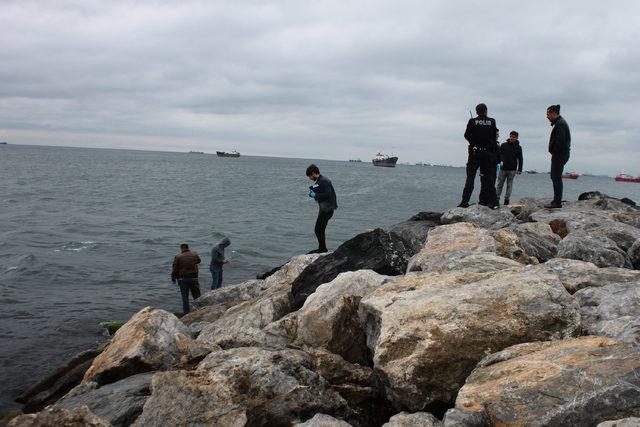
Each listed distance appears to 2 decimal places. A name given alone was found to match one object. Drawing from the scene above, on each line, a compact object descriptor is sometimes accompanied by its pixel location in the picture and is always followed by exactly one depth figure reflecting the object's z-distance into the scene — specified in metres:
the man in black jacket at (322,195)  13.99
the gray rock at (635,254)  9.99
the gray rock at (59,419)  5.00
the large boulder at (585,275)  7.47
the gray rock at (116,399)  6.27
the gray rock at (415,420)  5.01
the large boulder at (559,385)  4.35
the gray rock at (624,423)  3.82
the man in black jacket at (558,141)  13.52
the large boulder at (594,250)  9.28
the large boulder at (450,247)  8.98
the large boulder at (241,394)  5.60
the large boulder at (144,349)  7.98
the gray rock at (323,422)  5.20
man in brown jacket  16.70
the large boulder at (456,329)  5.71
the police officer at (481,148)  13.24
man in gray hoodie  18.53
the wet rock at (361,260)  10.21
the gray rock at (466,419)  4.61
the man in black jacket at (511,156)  17.53
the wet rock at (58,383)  9.80
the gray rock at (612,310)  5.69
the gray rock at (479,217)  13.09
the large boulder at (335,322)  7.58
